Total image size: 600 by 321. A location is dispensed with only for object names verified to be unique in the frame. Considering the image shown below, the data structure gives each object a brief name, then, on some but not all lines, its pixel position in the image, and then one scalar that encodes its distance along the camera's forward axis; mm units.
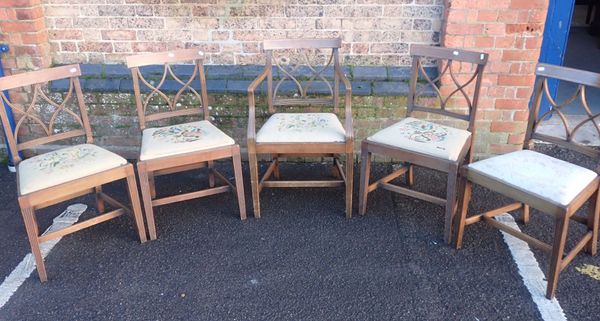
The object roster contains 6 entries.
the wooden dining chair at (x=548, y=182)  2367
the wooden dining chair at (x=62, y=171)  2576
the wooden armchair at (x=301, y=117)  2992
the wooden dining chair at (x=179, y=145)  2883
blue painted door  3785
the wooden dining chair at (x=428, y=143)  2814
